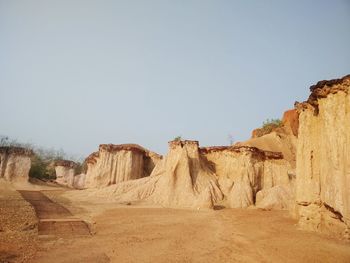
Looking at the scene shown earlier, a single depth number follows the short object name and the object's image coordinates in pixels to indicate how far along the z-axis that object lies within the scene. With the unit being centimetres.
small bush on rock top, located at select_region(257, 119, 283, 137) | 3666
